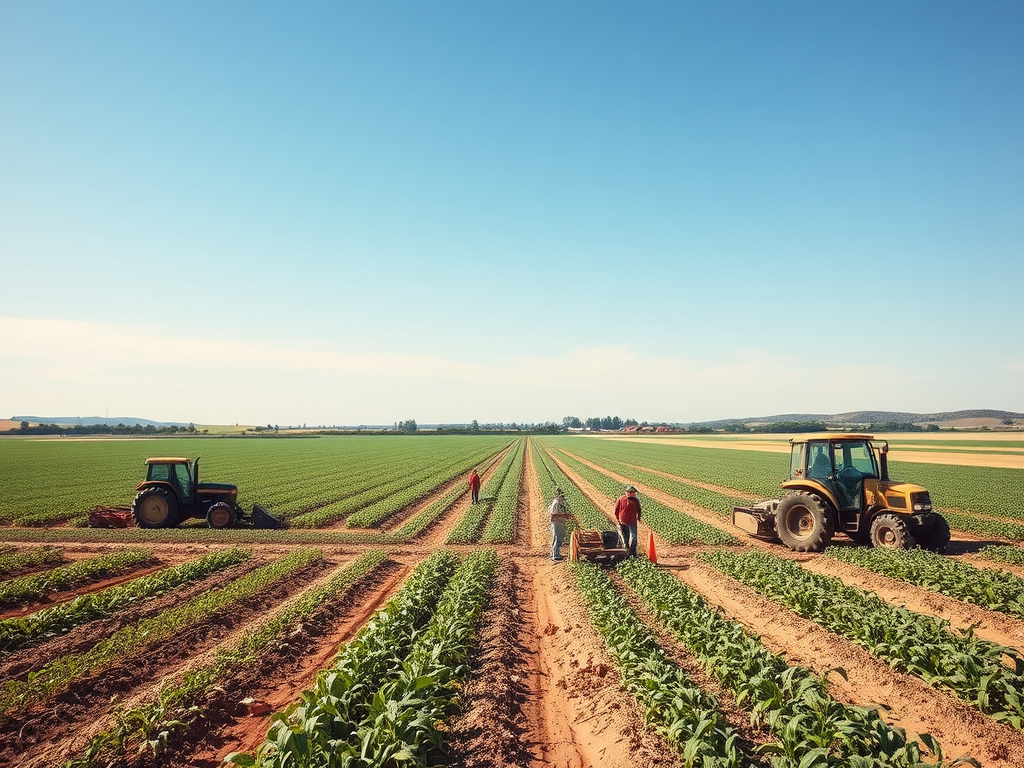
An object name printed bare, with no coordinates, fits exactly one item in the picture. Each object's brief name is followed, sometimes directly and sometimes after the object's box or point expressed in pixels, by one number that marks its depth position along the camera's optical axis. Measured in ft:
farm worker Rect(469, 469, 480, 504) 80.48
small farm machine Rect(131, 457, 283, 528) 59.21
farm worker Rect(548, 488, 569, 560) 46.68
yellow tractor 43.83
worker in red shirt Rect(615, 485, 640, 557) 45.11
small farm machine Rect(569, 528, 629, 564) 45.47
